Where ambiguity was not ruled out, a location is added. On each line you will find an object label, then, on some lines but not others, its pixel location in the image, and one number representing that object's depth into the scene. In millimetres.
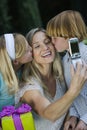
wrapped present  2783
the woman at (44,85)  2891
